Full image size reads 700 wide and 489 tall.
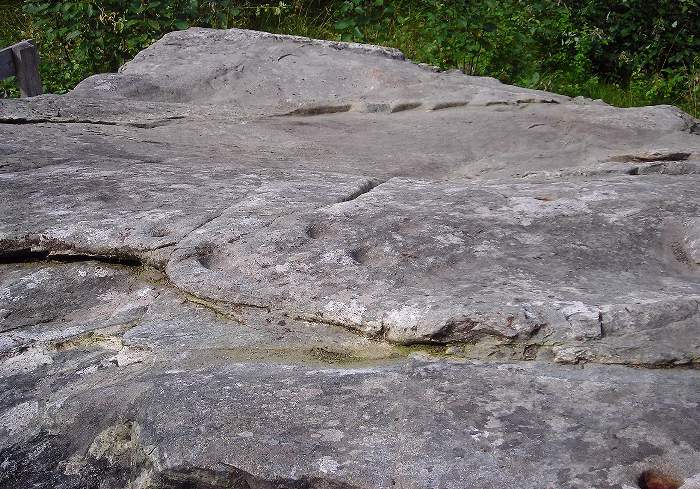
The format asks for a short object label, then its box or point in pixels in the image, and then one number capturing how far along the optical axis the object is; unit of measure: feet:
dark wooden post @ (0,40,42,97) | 16.40
